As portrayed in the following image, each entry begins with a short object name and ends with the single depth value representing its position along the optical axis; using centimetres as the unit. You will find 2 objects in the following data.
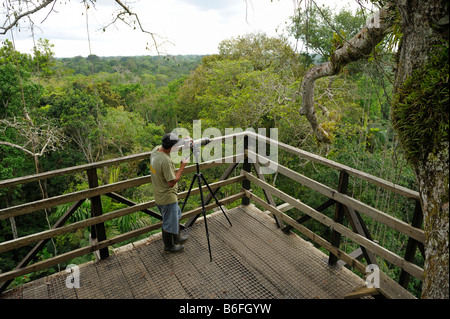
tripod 301
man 287
